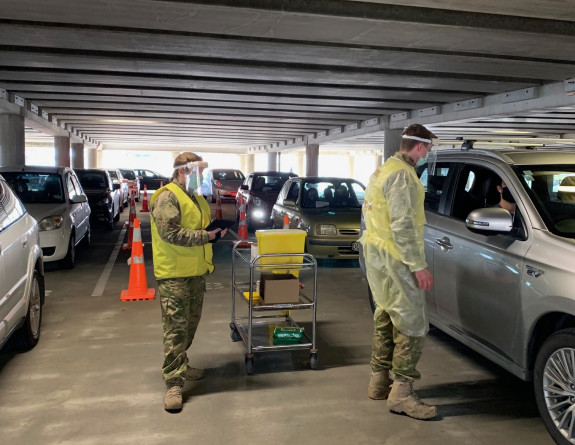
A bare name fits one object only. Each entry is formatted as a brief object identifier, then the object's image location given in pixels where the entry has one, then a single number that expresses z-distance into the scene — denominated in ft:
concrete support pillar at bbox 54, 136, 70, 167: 86.12
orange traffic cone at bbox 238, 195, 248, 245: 41.60
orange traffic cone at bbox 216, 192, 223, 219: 53.01
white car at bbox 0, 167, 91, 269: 29.27
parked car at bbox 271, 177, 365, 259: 31.86
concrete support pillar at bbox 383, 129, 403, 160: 64.90
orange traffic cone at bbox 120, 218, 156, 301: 24.23
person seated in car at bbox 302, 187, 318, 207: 35.46
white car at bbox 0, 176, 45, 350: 14.37
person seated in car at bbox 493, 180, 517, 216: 15.76
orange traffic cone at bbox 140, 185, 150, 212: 72.69
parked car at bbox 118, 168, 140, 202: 101.19
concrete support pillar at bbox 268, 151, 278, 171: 132.09
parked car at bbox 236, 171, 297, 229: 49.39
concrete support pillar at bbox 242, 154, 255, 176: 162.61
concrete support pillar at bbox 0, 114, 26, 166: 56.49
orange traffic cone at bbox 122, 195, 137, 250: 37.69
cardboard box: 15.65
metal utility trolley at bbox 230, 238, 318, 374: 15.55
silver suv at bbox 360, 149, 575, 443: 11.41
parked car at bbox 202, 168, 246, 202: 81.46
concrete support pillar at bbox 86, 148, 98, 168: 141.38
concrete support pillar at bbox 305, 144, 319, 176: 96.73
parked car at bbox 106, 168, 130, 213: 67.77
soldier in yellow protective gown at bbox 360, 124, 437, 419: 12.49
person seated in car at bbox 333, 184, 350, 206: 36.49
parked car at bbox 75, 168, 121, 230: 49.42
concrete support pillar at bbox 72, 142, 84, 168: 106.83
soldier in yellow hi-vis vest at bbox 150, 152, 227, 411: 13.29
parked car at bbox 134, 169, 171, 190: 115.94
